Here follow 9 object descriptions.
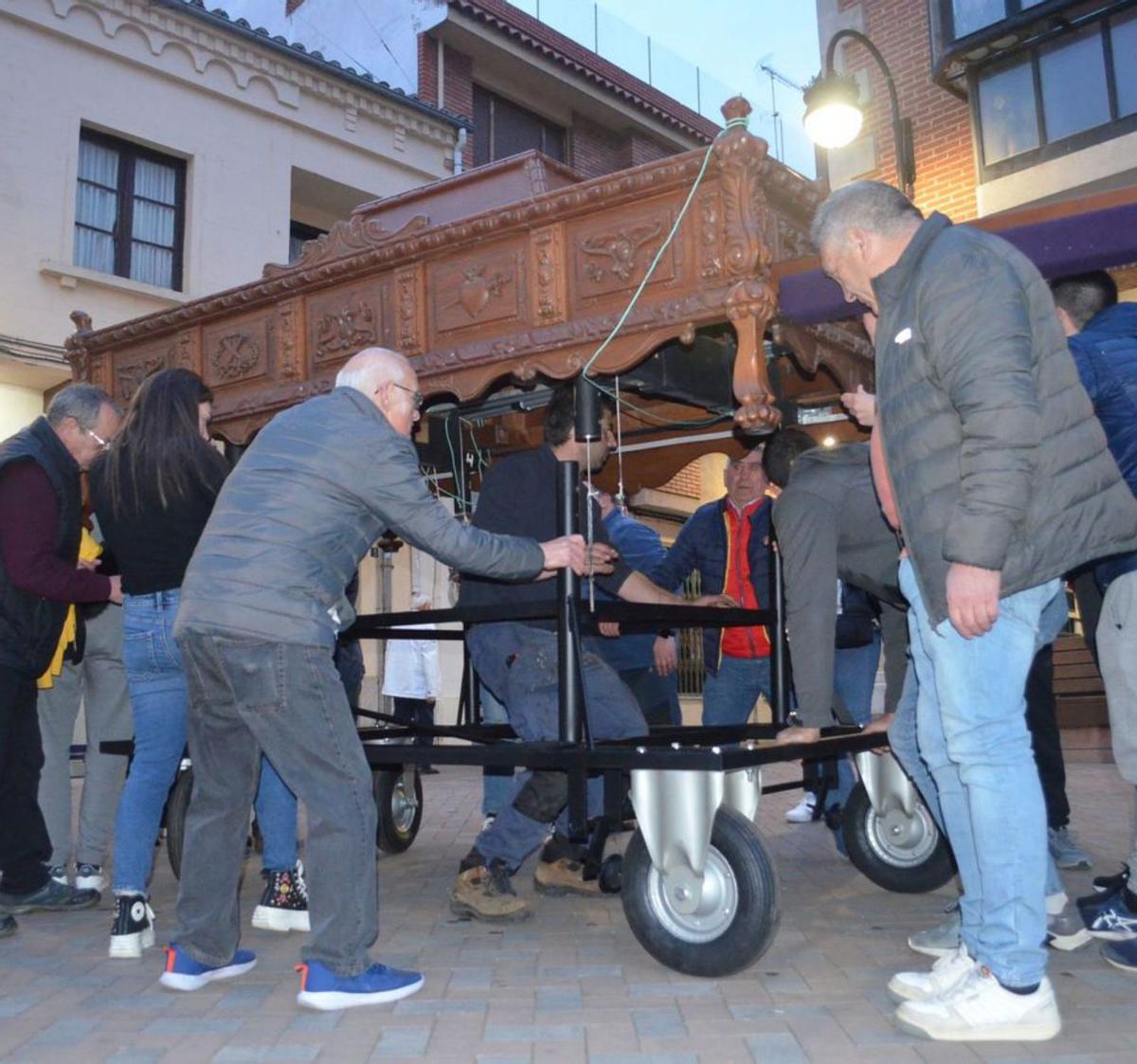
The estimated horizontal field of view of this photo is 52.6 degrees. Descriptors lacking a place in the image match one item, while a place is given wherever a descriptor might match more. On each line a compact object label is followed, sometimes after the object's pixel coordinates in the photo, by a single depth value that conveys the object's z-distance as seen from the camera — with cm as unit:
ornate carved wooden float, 440
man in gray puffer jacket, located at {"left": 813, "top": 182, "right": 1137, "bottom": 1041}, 256
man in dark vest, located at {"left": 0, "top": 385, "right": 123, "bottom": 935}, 414
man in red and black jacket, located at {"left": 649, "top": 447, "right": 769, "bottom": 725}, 560
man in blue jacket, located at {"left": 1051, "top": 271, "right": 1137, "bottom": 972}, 324
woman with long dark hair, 387
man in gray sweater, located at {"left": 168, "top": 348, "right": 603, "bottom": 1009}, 303
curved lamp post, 994
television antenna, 2152
